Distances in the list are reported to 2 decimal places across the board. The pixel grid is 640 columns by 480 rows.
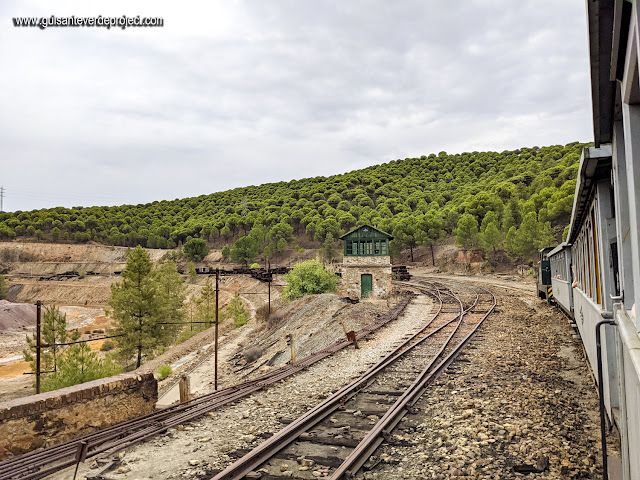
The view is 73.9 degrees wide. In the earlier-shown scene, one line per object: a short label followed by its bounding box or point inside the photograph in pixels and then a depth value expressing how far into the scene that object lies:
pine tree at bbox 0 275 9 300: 70.52
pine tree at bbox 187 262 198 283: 66.94
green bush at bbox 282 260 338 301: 28.50
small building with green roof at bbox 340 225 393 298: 27.30
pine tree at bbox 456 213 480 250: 49.62
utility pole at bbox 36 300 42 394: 11.00
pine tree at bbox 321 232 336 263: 68.19
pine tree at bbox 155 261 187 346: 27.30
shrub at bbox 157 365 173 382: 21.42
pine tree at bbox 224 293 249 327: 34.28
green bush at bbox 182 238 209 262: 86.12
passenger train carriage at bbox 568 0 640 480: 2.57
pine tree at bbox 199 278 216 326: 37.17
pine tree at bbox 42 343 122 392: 17.67
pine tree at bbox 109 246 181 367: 25.95
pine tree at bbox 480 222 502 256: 44.75
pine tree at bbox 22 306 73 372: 25.19
